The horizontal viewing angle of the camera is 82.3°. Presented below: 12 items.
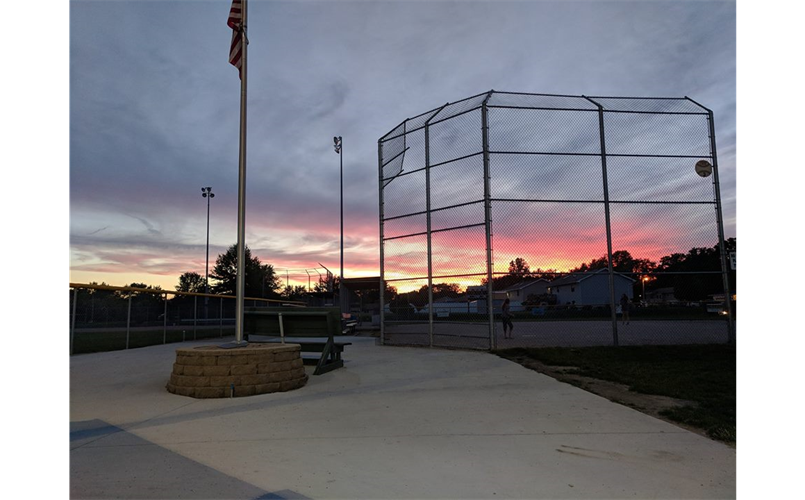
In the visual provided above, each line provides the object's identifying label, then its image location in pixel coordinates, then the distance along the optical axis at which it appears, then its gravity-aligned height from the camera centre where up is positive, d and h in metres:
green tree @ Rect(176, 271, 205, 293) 90.36 +1.28
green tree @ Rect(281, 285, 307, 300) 63.09 -0.73
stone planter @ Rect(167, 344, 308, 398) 6.34 -1.19
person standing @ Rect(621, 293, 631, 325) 13.32 -0.71
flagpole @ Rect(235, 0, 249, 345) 7.54 +1.18
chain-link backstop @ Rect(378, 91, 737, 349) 11.62 -0.07
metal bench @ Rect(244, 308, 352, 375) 8.71 -0.80
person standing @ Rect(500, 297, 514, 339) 12.23 -0.81
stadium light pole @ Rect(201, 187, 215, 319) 51.84 +10.69
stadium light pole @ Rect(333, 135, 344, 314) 33.41 +10.24
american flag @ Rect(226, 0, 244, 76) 7.98 +4.45
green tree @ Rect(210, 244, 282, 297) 63.34 +1.89
